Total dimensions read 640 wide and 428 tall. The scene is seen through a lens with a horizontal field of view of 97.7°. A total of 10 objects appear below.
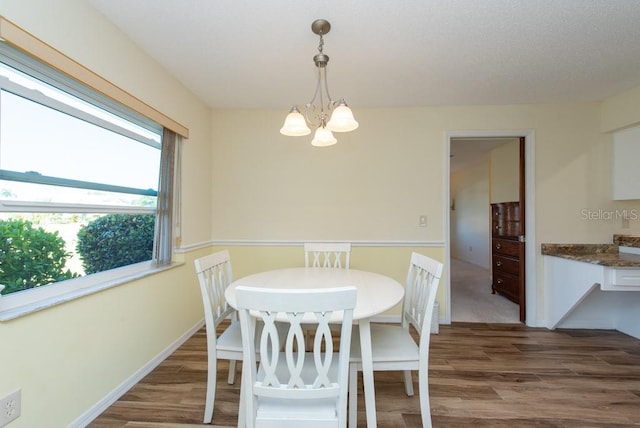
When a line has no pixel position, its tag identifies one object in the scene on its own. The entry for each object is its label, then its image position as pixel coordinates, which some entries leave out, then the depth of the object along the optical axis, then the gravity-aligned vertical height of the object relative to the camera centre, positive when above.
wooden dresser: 3.54 -0.36
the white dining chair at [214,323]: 1.55 -0.62
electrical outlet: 1.16 -0.82
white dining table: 1.35 -0.41
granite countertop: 2.52 -0.25
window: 1.27 +0.18
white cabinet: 2.61 +0.59
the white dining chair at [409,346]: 1.44 -0.69
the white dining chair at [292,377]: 1.00 -0.62
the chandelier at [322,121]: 1.51 +0.56
